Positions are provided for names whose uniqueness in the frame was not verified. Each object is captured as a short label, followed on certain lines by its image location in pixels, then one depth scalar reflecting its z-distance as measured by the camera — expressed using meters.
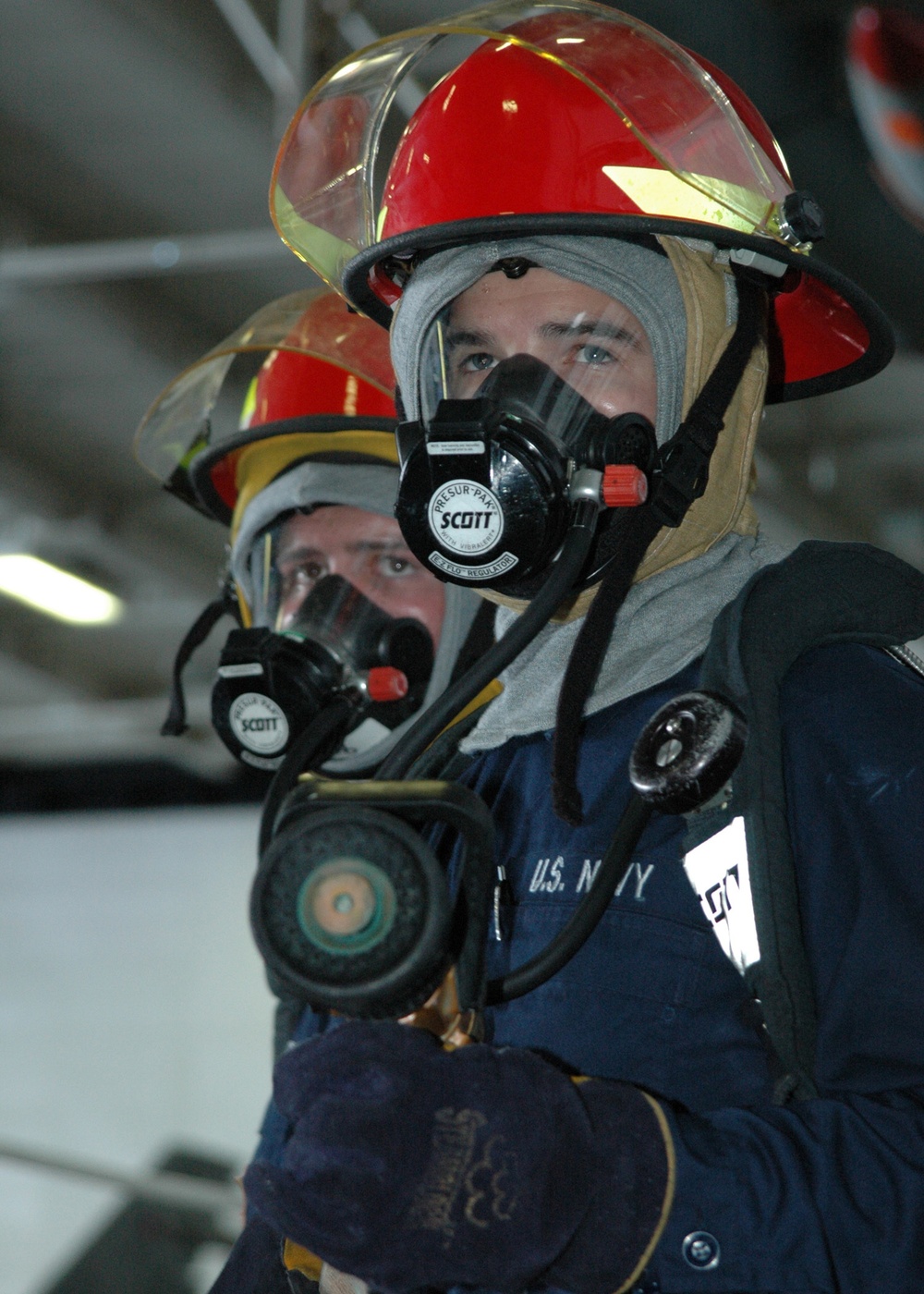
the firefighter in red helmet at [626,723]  2.25
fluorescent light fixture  8.31
